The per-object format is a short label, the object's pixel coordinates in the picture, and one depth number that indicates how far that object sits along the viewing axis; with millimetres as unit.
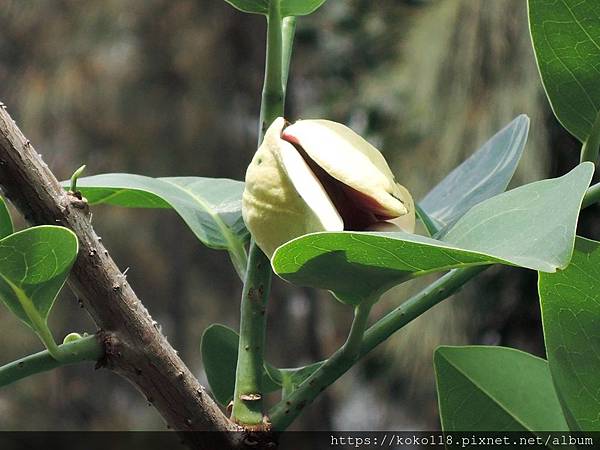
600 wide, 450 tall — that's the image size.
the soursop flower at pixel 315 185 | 907
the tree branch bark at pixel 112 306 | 910
